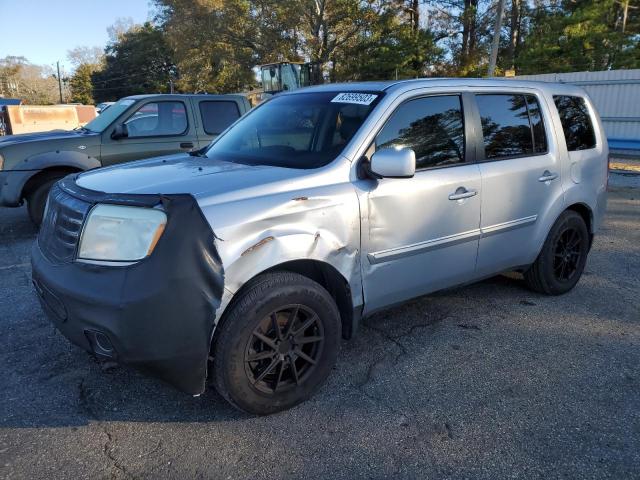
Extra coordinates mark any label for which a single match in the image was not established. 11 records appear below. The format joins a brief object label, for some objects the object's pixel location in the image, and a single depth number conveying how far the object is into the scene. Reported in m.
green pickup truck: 6.66
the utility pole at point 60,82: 78.43
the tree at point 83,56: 85.75
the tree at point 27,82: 82.09
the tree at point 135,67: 69.81
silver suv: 2.41
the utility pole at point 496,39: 19.88
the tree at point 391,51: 31.08
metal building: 16.08
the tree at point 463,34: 31.94
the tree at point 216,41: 40.75
